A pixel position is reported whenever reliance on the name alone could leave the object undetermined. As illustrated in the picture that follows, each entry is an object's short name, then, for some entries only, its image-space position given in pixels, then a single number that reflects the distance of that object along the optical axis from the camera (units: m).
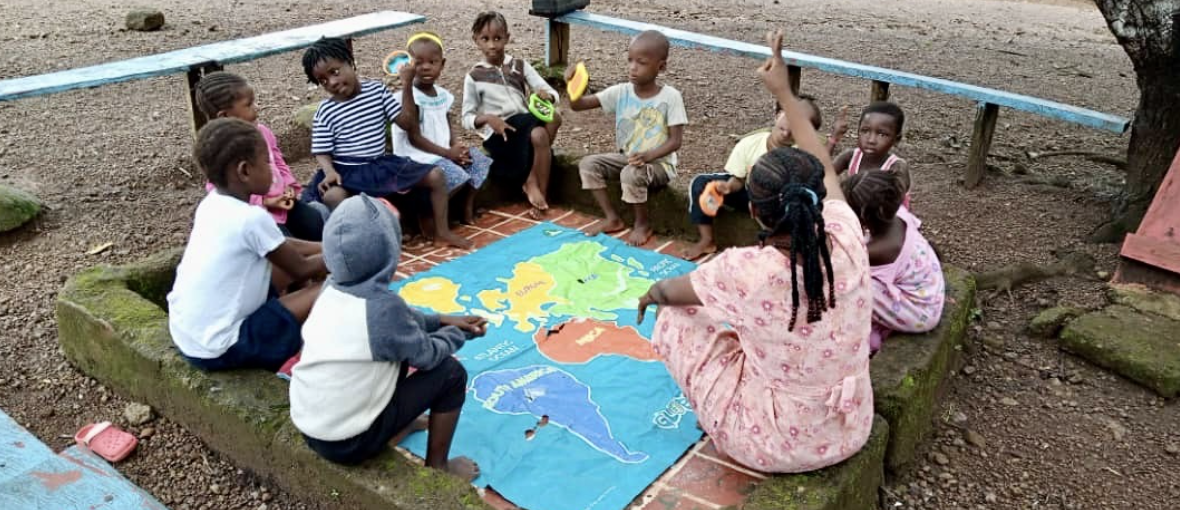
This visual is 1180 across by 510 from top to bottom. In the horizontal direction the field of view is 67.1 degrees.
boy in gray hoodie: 2.53
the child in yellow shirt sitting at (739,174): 4.29
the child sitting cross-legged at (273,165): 3.97
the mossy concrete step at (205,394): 2.59
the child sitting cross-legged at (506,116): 5.23
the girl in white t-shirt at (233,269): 3.03
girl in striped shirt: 4.66
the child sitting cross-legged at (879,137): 4.12
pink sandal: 3.25
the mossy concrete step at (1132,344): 3.71
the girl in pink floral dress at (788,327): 2.45
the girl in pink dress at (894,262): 3.29
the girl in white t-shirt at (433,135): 4.93
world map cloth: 3.07
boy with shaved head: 4.82
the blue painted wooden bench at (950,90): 5.54
